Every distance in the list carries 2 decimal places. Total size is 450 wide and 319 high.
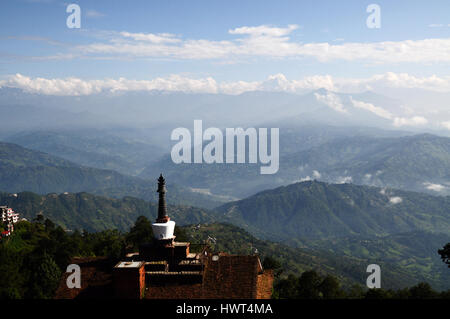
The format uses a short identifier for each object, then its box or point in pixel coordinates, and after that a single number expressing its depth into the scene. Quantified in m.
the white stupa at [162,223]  41.45
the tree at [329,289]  66.47
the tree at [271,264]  74.28
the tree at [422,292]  66.50
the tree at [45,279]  55.84
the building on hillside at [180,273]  35.12
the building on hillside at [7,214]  140.65
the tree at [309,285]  60.78
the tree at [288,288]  62.93
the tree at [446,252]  47.58
